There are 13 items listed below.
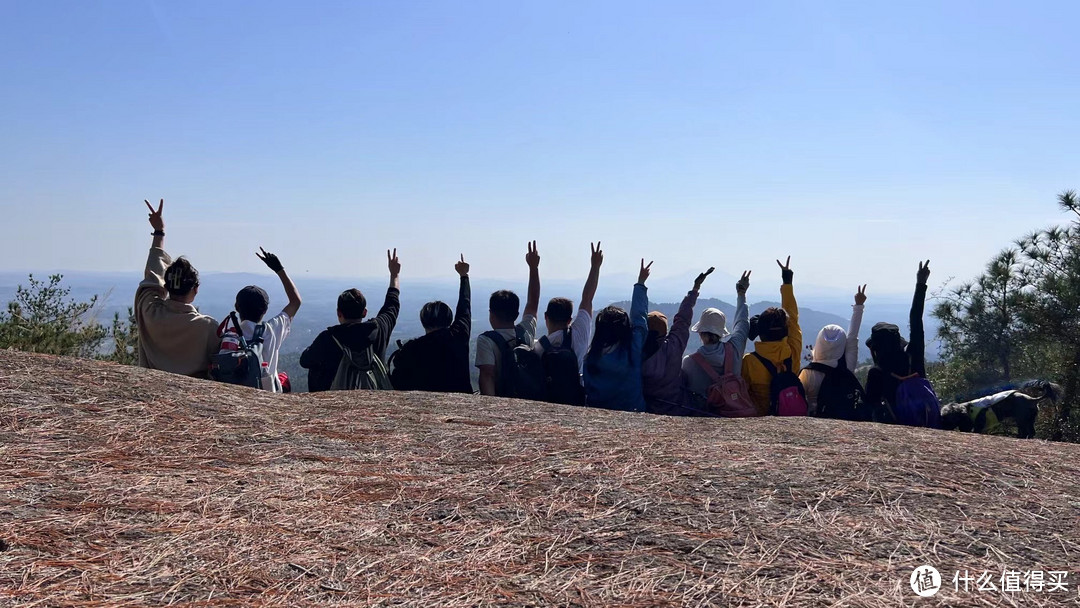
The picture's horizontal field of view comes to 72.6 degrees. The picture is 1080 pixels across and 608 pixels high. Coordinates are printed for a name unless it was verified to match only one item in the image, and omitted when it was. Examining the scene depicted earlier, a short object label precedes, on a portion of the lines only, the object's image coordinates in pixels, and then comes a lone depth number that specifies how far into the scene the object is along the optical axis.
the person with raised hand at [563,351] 6.71
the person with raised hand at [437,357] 6.84
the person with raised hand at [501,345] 6.83
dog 6.79
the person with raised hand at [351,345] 6.58
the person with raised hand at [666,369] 6.82
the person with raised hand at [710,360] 6.84
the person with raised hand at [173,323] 6.12
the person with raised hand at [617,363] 6.56
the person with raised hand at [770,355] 6.81
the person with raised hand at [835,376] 6.75
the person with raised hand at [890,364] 6.65
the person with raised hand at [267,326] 6.23
